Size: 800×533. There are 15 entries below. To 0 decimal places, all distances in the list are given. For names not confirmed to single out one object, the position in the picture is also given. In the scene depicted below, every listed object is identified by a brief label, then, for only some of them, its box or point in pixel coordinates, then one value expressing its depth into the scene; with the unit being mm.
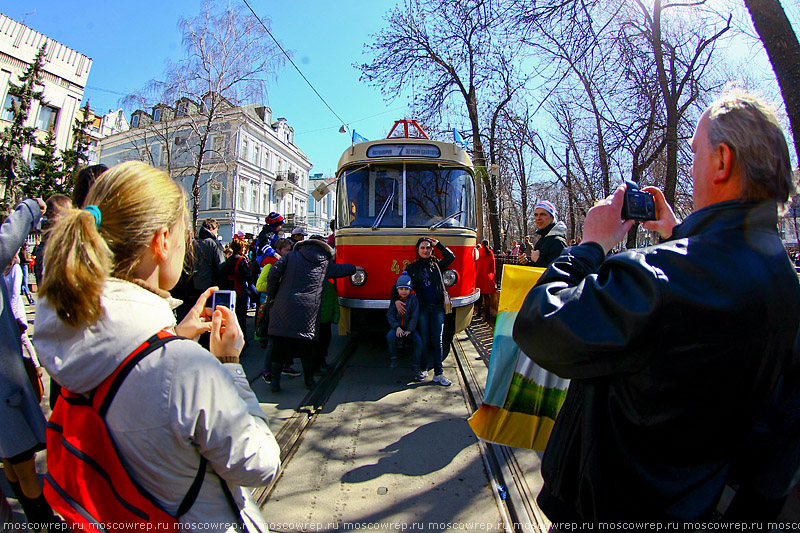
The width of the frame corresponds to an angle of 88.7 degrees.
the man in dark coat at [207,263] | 5496
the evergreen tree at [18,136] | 17094
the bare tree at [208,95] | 17172
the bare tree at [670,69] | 8867
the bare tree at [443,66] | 15570
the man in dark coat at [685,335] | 947
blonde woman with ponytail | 1013
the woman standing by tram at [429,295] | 5551
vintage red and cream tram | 6047
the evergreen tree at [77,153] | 18562
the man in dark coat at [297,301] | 5005
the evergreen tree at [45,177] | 17688
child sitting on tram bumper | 5504
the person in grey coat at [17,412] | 2037
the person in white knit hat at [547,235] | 4762
